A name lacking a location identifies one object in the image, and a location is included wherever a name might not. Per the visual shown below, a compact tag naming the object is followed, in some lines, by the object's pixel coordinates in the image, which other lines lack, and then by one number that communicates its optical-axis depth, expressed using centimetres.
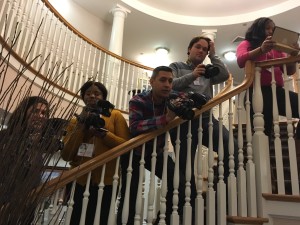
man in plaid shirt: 180
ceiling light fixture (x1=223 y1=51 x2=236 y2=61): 702
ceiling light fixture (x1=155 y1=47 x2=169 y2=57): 726
